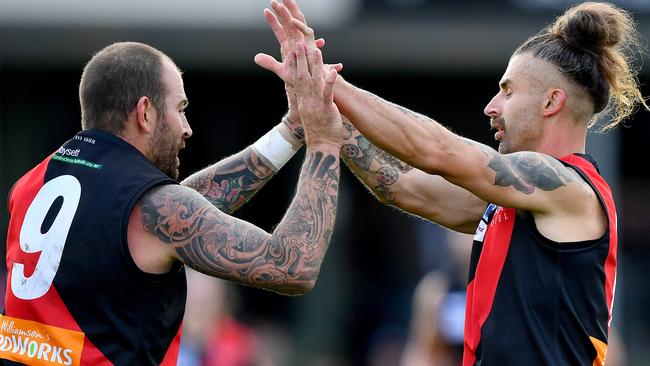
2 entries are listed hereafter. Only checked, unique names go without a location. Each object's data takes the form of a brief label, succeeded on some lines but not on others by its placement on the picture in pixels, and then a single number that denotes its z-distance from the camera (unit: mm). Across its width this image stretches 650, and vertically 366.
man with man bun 10297
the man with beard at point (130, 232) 9586
